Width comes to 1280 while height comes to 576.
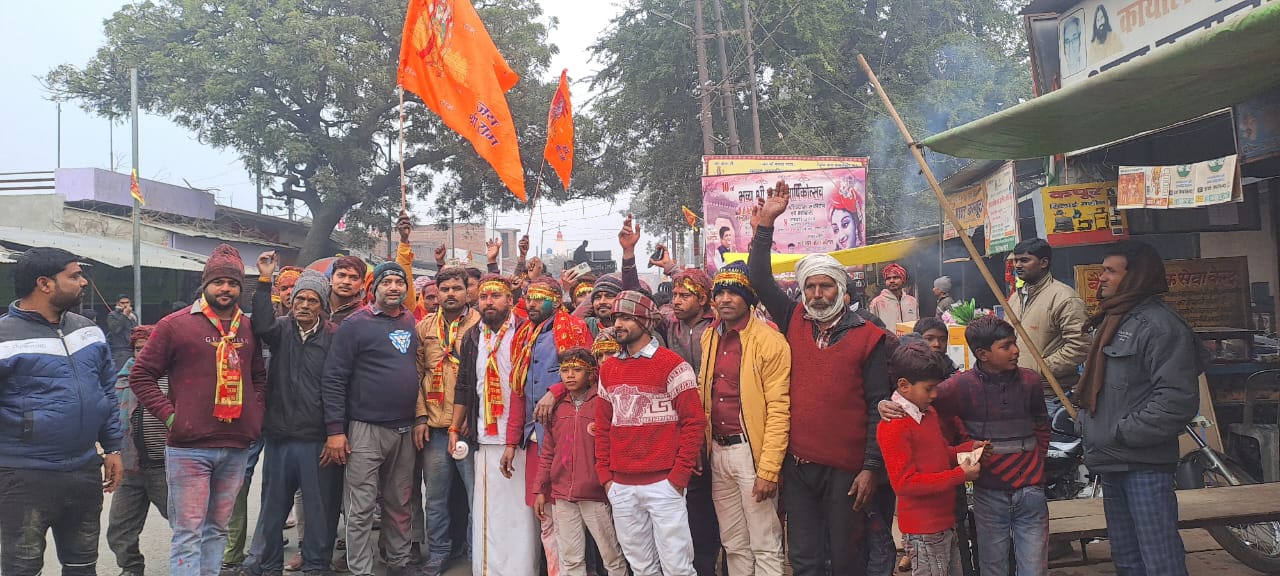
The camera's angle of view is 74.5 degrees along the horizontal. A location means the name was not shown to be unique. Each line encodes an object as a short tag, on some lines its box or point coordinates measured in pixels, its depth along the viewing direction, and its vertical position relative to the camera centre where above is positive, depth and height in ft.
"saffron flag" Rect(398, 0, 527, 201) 28.81 +8.91
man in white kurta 17.83 -2.96
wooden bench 14.12 -3.58
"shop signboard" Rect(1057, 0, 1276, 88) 24.02 +8.67
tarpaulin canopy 11.16 +3.33
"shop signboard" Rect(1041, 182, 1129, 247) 22.67 +2.44
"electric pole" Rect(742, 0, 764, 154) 63.26 +18.87
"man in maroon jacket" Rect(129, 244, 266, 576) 15.94 -1.30
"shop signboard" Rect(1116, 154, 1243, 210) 17.53 +2.60
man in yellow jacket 14.46 -1.82
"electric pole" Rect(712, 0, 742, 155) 60.54 +16.59
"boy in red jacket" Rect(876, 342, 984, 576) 12.71 -2.28
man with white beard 13.82 -1.85
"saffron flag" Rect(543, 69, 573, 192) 38.50 +8.83
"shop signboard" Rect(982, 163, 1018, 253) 27.20 +3.29
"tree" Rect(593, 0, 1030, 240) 77.30 +22.87
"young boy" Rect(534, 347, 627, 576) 15.60 -2.82
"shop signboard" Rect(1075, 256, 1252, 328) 20.53 +0.24
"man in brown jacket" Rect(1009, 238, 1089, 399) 16.12 -0.16
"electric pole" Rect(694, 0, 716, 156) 60.44 +17.91
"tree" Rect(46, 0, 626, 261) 85.56 +26.07
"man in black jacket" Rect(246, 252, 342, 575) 18.65 -2.05
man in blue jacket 13.97 -1.33
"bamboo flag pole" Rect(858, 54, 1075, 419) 14.82 +0.85
